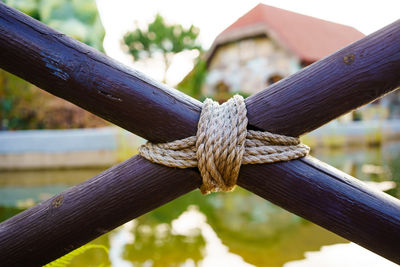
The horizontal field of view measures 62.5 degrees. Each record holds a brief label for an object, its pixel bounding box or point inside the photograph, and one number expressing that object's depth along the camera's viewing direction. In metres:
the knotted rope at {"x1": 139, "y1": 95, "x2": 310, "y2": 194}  0.60
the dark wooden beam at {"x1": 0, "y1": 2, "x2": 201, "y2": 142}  0.63
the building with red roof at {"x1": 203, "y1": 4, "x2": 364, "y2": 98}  7.61
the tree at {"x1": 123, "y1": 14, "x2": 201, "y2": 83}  14.88
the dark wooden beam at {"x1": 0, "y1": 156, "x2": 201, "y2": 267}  0.64
